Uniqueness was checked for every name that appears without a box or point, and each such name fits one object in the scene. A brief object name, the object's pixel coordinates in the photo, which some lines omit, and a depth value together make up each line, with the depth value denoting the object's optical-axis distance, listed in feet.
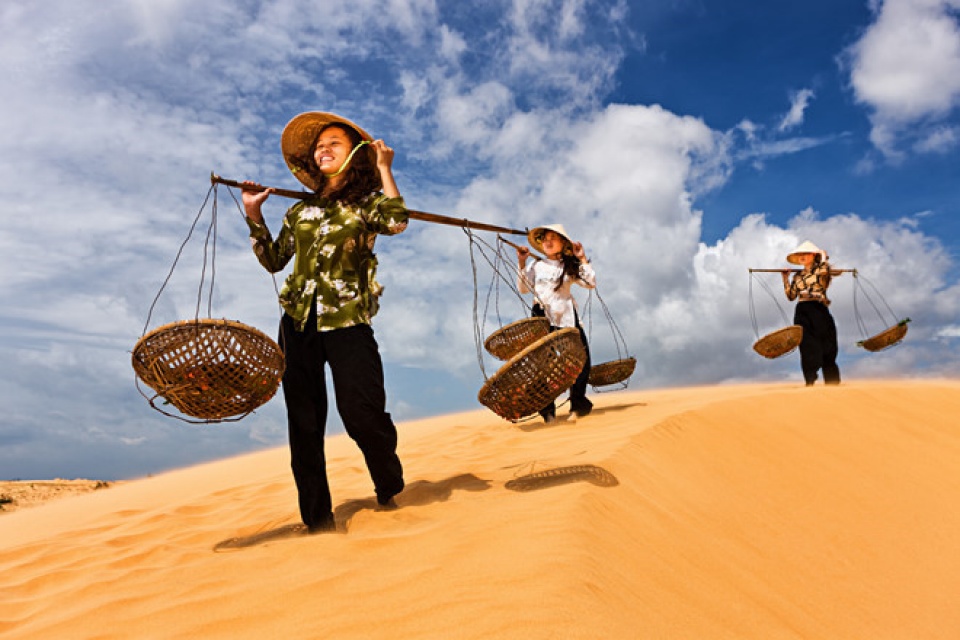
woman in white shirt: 20.61
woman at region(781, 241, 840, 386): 29.91
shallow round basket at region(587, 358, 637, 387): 24.41
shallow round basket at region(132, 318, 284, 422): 9.91
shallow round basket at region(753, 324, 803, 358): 28.55
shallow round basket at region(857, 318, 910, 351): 34.35
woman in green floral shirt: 11.68
